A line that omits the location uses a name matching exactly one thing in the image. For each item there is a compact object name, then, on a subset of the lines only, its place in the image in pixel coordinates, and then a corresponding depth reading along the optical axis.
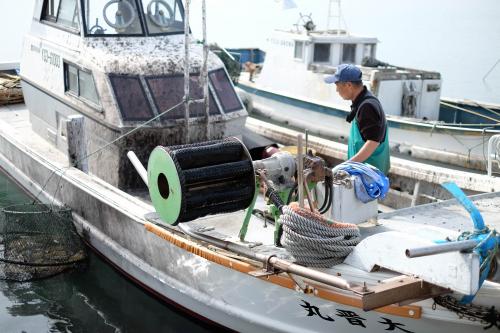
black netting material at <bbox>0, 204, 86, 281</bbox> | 8.07
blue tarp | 5.66
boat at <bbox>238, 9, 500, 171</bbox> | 13.95
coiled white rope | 5.16
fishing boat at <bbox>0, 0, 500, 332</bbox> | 4.85
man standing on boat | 6.16
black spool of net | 5.65
